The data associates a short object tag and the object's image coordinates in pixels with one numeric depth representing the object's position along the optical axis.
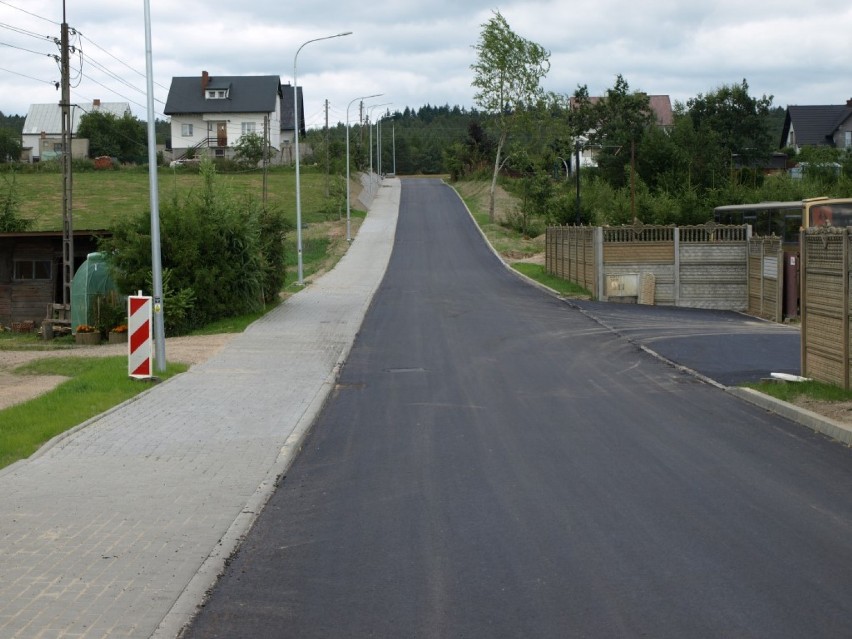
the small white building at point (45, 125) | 113.62
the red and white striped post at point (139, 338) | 16.02
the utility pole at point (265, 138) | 52.29
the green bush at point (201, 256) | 25.34
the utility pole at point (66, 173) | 29.08
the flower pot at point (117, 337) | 25.97
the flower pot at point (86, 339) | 25.86
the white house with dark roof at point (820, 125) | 92.19
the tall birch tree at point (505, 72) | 70.94
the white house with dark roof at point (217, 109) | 97.19
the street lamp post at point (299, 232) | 37.35
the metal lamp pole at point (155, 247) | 17.33
